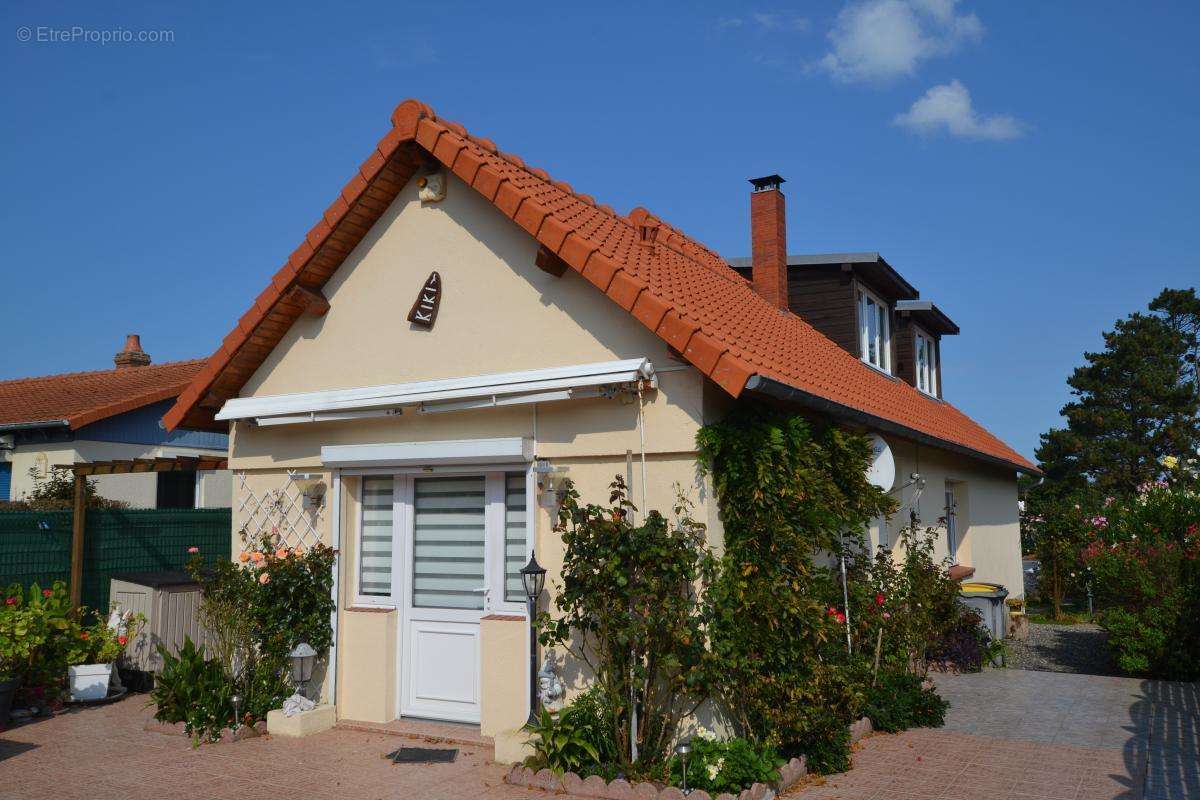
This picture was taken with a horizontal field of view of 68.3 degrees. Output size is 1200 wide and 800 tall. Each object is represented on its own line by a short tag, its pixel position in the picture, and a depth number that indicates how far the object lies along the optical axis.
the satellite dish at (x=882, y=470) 9.09
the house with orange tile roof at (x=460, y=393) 7.42
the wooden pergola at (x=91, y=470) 10.86
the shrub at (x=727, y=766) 6.34
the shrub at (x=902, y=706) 8.36
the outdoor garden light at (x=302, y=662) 8.33
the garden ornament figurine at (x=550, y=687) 7.48
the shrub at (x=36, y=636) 9.29
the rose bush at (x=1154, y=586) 10.81
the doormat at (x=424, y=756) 7.49
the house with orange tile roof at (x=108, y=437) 17.72
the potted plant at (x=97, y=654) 9.97
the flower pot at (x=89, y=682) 9.95
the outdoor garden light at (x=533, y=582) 7.27
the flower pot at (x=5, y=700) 8.84
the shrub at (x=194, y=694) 8.40
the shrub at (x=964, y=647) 11.57
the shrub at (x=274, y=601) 8.69
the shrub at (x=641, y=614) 6.59
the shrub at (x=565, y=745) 6.74
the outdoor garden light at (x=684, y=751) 6.31
